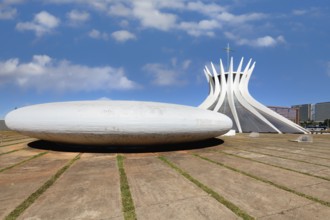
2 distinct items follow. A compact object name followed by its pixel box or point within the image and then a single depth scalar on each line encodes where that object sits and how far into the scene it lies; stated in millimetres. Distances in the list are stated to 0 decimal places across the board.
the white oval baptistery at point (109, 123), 8258
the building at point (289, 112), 75544
